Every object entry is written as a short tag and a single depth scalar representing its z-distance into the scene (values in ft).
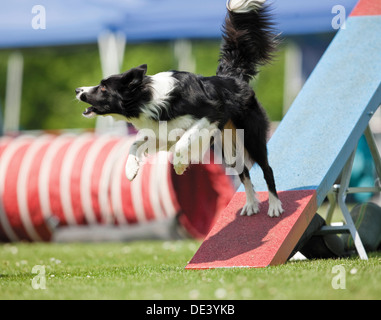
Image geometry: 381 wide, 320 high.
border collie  30.19
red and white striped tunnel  56.80
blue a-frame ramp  30.22
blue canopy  80.12
